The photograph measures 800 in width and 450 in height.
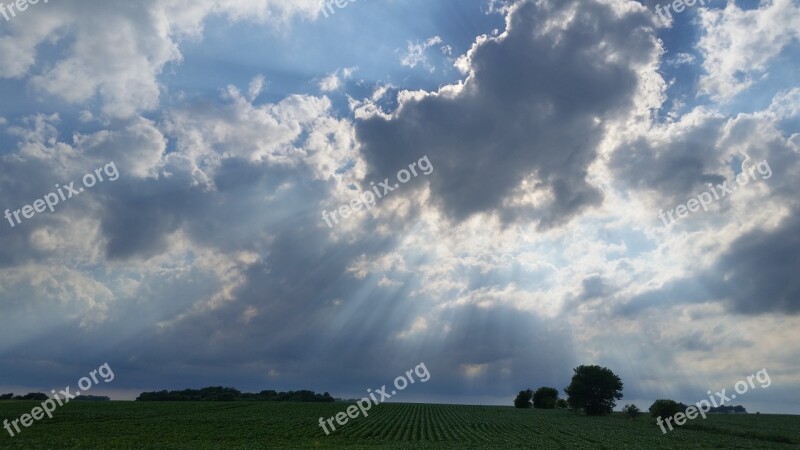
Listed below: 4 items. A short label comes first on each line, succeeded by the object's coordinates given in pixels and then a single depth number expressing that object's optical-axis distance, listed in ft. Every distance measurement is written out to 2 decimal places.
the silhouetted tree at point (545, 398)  532.73
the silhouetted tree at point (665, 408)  303.48
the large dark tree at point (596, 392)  389.60
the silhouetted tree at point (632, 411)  346.87
